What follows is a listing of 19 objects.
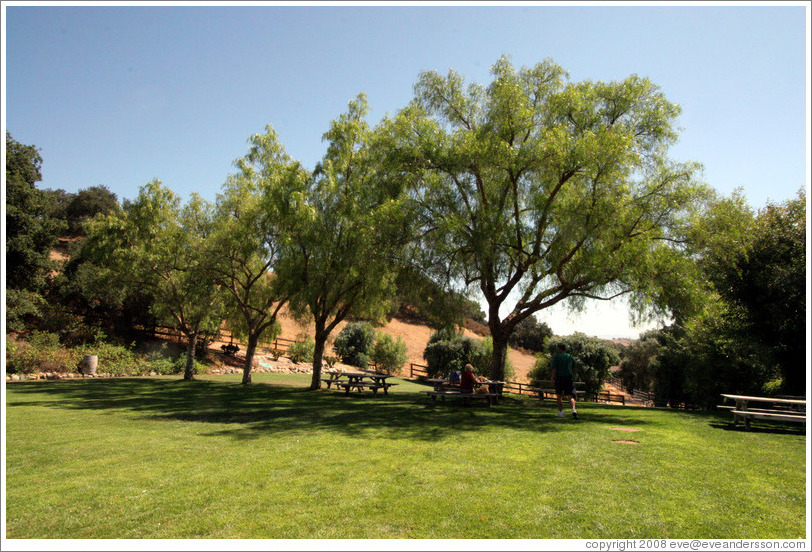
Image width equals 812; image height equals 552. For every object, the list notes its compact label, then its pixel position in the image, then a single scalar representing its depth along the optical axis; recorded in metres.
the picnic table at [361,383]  17.02
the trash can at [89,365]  23.61
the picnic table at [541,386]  18.22
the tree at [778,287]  13.69
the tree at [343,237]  15.98
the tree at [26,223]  25.83
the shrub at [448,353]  32.56
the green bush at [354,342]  38.28
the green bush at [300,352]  38.16
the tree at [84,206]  55.38
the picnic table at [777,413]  9.22
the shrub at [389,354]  36.97
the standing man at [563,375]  11.23
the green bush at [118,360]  25.25
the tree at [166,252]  20.73
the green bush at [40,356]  21.06
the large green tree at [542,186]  13.41
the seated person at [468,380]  13.34
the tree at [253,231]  18.72
